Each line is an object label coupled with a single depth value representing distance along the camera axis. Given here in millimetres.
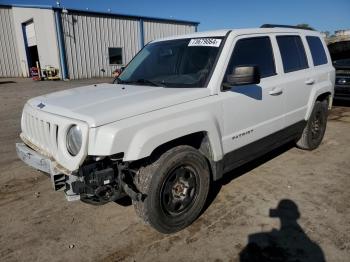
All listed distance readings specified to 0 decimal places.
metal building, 20859
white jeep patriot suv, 2857
